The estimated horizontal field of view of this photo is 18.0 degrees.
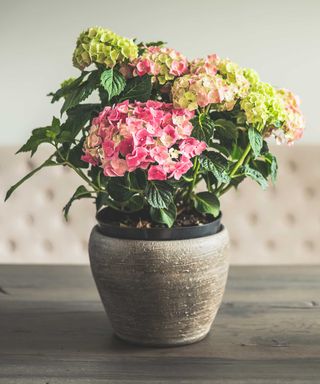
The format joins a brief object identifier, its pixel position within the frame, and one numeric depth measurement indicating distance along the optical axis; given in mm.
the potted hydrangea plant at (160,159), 1161
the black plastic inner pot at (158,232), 1201
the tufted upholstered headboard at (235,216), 2085
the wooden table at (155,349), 1166
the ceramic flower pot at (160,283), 1197
